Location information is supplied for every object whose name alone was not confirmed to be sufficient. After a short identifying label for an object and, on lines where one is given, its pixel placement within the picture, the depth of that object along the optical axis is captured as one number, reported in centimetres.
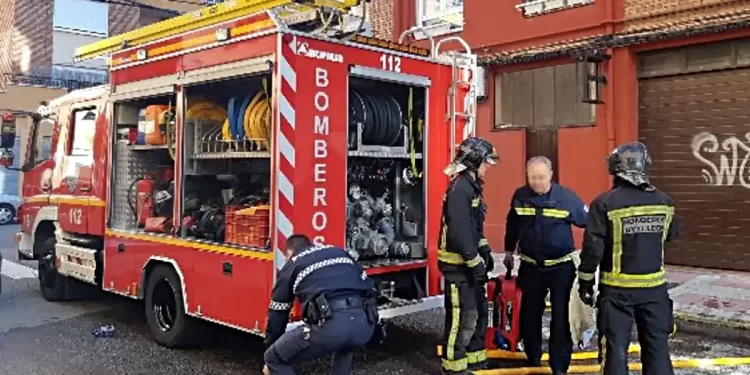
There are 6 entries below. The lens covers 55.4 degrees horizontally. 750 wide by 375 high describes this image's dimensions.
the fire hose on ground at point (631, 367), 562
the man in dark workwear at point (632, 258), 447
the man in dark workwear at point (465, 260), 516
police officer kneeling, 422
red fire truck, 529
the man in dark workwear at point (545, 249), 538
